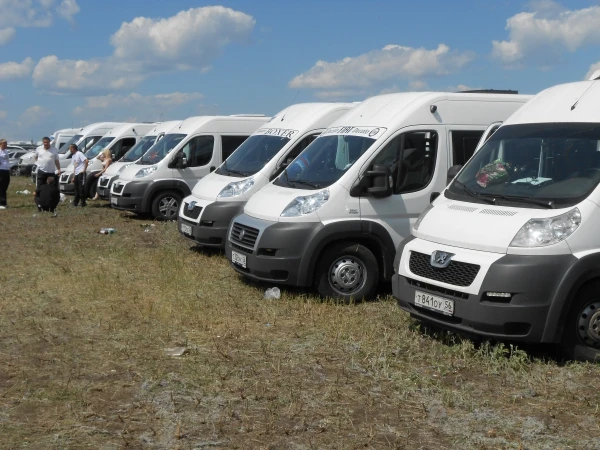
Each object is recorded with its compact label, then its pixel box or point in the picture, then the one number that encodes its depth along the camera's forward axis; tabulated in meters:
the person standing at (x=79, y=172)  21.64
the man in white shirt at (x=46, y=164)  20.58
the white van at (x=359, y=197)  9.37
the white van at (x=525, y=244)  6.64
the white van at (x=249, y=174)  12.41
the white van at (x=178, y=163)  17.25
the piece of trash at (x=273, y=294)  9.68
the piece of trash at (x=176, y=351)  7.33
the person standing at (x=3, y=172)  21.14
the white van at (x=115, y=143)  24.16
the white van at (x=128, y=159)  20.83
